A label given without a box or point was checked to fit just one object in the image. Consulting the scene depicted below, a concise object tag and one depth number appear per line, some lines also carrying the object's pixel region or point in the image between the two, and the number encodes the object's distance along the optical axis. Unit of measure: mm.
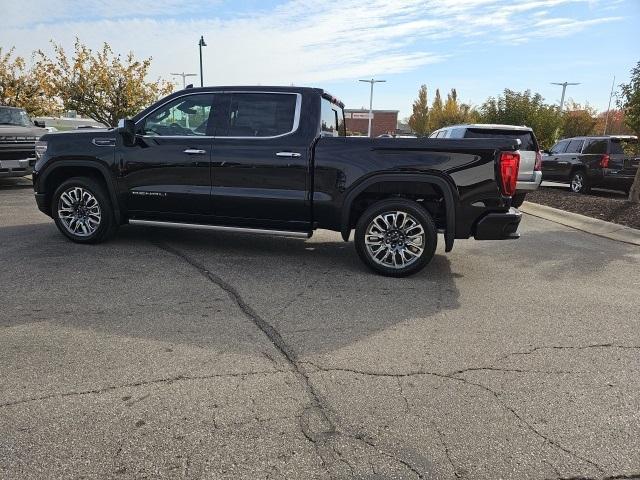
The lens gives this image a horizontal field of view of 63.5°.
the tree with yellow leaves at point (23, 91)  19141
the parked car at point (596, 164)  13531
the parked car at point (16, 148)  11344
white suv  9914
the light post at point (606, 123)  49112
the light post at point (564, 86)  51003
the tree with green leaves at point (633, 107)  10414
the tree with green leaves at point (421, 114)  68062
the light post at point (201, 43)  26656
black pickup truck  5332
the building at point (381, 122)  86312
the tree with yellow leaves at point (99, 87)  20891
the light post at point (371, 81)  61178
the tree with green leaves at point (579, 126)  34750
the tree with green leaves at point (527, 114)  21344
